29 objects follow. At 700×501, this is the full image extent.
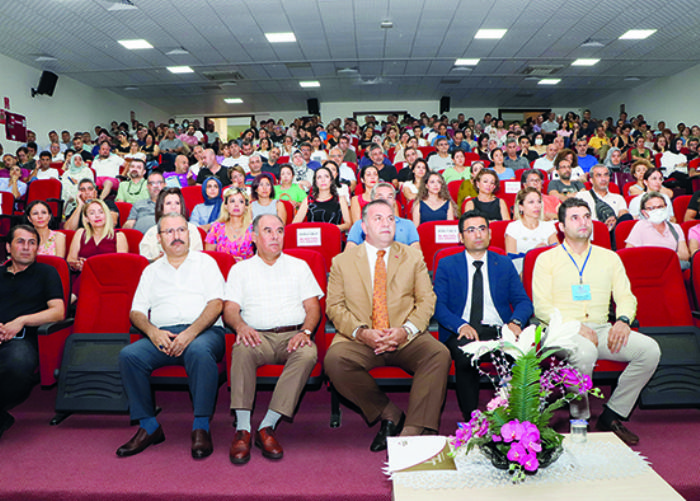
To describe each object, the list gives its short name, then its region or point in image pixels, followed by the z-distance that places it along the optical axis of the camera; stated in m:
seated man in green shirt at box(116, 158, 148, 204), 5.22
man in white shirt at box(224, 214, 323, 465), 2.23
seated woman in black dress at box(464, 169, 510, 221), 4.11
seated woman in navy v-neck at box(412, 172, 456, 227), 4.05
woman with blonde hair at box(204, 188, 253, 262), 3.52
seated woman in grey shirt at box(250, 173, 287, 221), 4.24
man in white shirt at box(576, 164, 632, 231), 4.21
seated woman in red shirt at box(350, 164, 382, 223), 4.35
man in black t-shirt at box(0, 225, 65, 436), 2.43
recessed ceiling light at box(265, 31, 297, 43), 8.68
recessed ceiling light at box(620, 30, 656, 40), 8.60
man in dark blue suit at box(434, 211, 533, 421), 2.48
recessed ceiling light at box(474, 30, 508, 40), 8.63
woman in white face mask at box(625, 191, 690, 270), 3.19
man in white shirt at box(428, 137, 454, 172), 6.90
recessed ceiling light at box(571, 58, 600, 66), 10.50
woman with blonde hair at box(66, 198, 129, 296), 3.45
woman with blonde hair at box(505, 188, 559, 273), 3.30
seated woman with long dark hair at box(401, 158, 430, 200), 5.07
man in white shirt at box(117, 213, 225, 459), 2.25
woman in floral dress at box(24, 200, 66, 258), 3.51
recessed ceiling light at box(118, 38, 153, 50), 8.78
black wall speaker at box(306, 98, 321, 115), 14.32
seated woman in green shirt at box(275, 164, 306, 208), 4.93
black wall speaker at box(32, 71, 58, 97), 10.46
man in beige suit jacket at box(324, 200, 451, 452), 2.21
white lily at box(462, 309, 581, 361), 1.33
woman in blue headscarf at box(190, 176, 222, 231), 4.27
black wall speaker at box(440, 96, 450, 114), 14.26
